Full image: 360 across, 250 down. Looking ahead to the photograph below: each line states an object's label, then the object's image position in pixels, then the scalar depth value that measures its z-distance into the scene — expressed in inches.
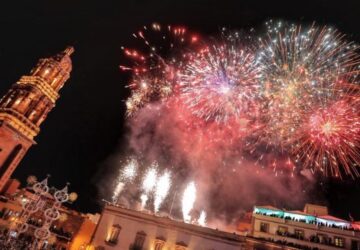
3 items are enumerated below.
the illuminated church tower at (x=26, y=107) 1689.2
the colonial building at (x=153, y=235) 1369.3
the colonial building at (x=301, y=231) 1381.6
